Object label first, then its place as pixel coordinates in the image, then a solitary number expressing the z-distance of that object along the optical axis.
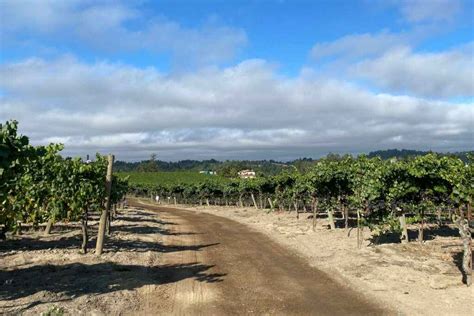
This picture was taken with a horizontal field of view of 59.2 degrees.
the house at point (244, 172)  135.12
